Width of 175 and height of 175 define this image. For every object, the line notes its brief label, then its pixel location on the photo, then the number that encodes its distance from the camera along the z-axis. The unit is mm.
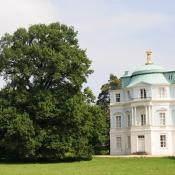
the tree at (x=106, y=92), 74206
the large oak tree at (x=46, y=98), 42406
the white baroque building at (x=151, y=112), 57875
